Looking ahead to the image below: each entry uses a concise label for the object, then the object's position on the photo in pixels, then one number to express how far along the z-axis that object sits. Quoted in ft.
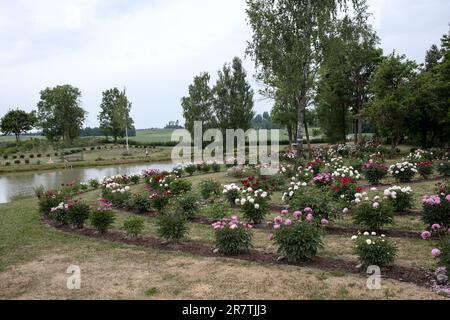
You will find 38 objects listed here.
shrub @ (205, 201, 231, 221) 32.45
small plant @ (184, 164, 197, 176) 75.61
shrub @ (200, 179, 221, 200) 47.78
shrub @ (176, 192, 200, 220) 37.70
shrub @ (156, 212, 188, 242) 28.30
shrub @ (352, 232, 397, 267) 21.22
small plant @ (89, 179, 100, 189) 65.57
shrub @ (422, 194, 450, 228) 27.09
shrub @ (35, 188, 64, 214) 41.81
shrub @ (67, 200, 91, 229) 35.37
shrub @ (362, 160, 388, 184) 49.03
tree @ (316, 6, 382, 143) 103.81
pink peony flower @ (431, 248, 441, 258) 19.09
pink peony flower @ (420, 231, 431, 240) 22.88
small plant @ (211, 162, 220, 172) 80.59
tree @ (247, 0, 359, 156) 68.18
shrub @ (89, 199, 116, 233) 32.71
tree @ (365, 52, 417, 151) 82.64
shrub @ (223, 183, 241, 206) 41.35
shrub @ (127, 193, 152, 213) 41.65
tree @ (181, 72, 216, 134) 156.35
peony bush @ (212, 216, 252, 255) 25.54
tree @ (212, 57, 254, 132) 150.20
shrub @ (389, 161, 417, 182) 48.81
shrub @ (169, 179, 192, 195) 49.14
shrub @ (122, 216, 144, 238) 30.14
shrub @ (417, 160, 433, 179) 50.90
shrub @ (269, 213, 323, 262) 23.32
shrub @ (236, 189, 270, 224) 33.55
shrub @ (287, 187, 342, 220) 30.14
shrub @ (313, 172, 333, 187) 42.08
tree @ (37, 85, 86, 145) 225.15
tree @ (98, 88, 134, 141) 221.37
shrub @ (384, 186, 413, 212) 34.63
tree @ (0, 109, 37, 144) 229.04
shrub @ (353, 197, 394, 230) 28.17
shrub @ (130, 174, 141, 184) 67.05
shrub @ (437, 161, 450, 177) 51.19
